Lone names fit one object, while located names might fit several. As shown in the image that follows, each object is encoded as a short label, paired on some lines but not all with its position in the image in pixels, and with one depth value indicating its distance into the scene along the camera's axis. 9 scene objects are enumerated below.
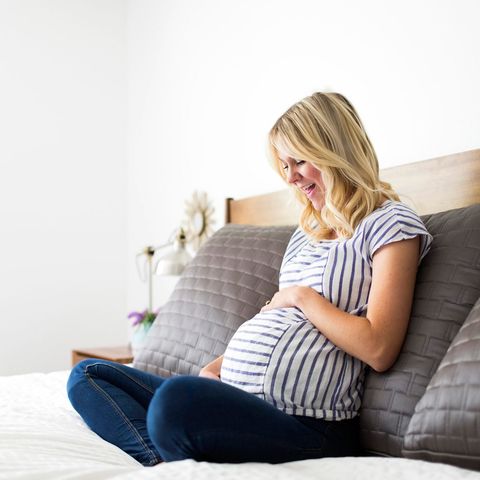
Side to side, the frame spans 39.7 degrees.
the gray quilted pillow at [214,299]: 1.63
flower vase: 2.42
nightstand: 2.47
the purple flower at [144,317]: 2.49
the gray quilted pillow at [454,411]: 0.92
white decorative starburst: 2.82
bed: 0.92
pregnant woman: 0.98
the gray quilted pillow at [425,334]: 1.12
